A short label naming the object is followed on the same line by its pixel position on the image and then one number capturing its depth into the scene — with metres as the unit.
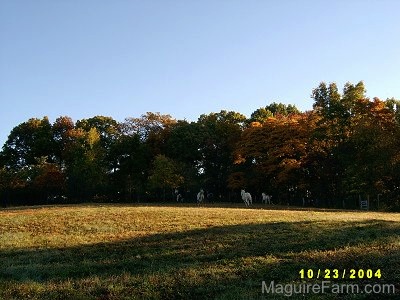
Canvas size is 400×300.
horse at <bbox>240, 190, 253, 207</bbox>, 54.19
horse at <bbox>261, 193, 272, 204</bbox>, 63.53
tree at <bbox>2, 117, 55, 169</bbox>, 92.31
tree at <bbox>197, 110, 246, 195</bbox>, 82.19
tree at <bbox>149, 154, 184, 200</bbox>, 73.62
